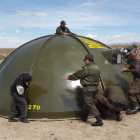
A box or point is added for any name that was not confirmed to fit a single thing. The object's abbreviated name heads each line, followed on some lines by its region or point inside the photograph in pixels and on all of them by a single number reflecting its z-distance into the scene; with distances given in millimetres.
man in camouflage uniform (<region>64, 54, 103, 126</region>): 5164
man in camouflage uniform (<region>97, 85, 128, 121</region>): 5430
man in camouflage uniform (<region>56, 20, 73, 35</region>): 7649
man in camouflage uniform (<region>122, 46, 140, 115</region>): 6082
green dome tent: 5727
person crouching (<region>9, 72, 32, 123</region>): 5422
